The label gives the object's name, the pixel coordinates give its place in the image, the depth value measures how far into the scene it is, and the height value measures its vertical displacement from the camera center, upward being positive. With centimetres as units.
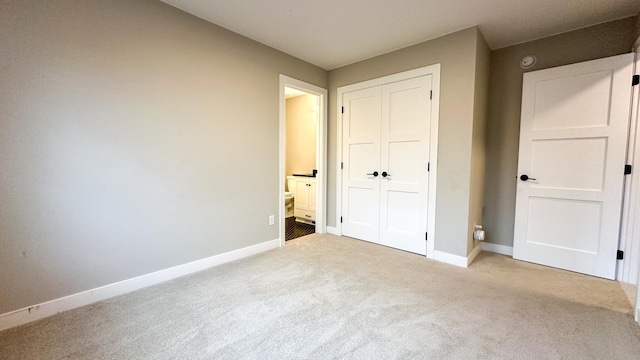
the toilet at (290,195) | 493 -58
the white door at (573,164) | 238 +5
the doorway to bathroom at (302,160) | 334 +11
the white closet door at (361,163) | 337 +5
